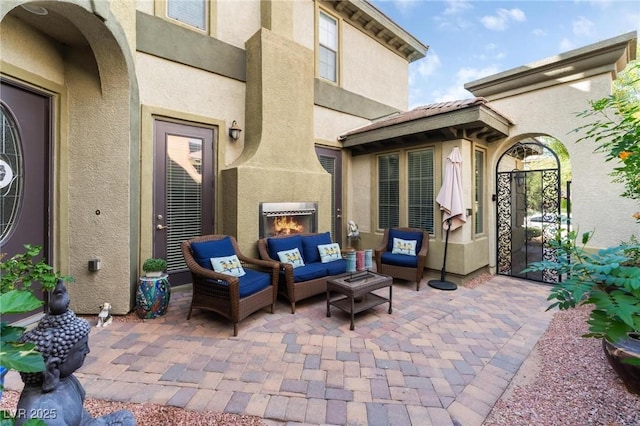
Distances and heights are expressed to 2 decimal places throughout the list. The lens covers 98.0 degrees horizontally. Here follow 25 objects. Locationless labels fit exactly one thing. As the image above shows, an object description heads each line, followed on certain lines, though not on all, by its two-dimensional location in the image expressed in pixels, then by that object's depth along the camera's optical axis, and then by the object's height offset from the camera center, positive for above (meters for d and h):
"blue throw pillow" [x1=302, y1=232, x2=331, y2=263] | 4.69 -0.61
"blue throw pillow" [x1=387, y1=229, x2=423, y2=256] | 5.30 -0.49
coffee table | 3.44 -0.99
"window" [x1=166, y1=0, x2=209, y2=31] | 4.64 +3.42
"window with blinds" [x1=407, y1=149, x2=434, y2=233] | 5.61 +0.46
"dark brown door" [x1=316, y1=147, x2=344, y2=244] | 6.75 +0.62
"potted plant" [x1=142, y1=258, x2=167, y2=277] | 3.68 -0.75
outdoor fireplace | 4.84 -0.14
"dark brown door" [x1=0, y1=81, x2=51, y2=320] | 3.07 +0.49
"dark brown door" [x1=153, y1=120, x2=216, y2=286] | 4.44 +0.37
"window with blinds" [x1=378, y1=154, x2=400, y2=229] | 6.21 +0.46
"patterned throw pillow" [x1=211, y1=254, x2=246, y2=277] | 3.66 -0.73
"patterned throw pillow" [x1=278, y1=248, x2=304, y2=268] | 4.29 -0.72
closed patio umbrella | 4.97 +0.20
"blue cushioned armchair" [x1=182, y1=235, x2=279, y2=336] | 3.25 -0.90
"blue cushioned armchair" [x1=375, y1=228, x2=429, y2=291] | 4.90 -0.82
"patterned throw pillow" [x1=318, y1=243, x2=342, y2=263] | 4.71 -0.71
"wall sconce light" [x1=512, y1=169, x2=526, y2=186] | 5.57 +0.69
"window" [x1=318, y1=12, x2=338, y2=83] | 6.69 +4.00
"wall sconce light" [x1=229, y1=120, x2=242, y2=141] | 5.02 +1.46
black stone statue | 1.10 -0.66
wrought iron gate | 5.32 +0.04
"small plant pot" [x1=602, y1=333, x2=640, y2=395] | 2.13 -1.19
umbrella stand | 4.92 -1.32
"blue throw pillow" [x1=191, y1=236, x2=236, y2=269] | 3.70 -0.54
